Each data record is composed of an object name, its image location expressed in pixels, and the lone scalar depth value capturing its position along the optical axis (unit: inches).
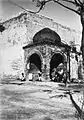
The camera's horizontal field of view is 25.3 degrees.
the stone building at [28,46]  726.4
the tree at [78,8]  230.7
